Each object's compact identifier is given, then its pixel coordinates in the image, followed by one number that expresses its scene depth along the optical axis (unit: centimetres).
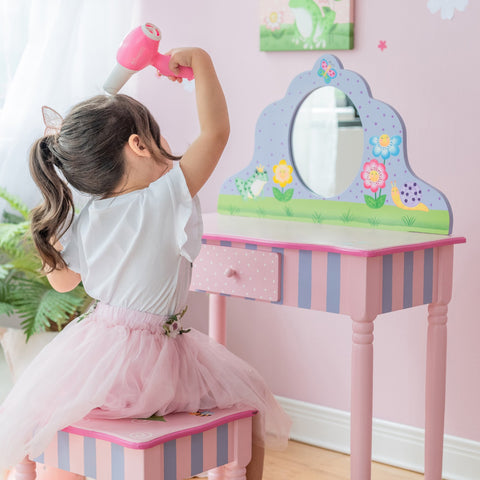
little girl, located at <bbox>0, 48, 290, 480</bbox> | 229
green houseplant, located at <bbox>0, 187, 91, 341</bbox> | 320
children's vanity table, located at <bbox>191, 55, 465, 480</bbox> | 254
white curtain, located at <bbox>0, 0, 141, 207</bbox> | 340
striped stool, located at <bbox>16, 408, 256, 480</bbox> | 221
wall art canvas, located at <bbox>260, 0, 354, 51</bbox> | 306
